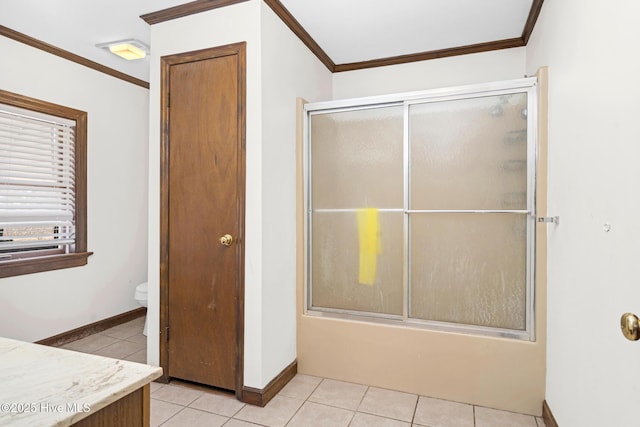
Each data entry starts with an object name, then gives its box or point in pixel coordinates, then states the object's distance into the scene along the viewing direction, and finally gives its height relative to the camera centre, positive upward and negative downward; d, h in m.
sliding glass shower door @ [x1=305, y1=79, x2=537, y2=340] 2.12 +0.04
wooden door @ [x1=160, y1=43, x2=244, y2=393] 2.19 -0.02
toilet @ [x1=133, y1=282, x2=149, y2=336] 3.17 -0.72
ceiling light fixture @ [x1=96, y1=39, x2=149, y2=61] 2.71 +1.25
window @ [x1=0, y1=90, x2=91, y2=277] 2.64 +0.21
